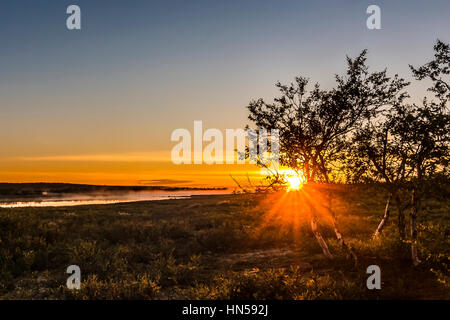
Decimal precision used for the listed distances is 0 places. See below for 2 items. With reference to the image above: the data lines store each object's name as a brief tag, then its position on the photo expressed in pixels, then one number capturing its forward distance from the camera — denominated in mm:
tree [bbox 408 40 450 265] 11234
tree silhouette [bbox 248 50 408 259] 13648
